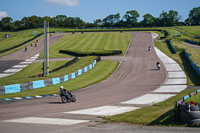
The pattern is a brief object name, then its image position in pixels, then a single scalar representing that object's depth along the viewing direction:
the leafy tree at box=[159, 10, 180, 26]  194.70
